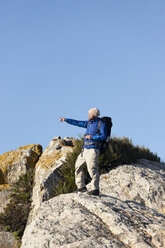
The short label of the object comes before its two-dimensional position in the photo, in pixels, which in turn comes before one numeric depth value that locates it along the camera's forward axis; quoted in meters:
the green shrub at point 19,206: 12.12
